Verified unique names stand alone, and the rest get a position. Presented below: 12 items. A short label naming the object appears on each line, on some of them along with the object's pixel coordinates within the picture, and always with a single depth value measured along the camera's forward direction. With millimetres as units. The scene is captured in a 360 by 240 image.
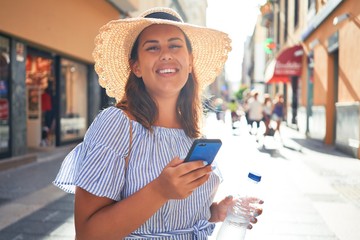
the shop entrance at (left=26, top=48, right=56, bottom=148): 11711
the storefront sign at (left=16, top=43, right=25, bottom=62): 9266
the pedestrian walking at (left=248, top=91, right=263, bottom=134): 13652
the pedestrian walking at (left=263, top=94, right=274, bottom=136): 13270
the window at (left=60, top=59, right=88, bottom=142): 12501
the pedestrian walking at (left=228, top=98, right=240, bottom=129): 19905
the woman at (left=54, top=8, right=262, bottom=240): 1394
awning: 19469
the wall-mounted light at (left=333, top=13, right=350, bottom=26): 10591
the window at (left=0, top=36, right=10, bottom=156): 8727
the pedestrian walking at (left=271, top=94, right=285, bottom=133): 14830
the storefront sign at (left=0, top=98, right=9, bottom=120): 8734
